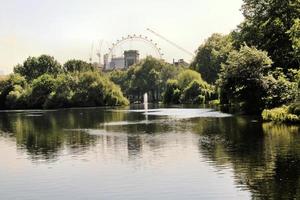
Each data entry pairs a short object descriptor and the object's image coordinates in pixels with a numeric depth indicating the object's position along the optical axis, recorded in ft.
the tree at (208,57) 547.08
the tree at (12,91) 565.12
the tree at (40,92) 550.36
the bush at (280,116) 165.37
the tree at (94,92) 523.29
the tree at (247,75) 221.25
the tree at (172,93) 520.42
